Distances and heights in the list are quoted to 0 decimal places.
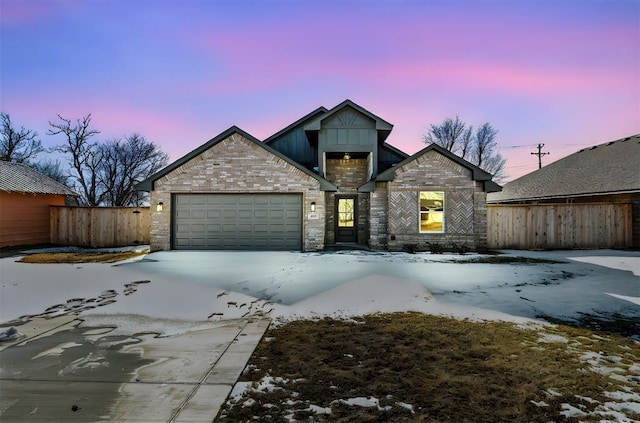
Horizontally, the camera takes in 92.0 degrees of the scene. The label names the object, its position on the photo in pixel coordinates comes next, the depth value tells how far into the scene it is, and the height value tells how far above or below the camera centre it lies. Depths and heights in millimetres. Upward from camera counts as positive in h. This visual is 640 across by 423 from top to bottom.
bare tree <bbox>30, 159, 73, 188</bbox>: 39109 +6170
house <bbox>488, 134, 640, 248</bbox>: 14148 +383
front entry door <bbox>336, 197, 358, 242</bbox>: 16516 -86
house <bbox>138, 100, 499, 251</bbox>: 13523 +685
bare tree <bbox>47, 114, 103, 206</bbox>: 30222 +6315
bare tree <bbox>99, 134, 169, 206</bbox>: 33781 +5597
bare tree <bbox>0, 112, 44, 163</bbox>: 31453 +7702
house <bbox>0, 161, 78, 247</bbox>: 14797 +607
